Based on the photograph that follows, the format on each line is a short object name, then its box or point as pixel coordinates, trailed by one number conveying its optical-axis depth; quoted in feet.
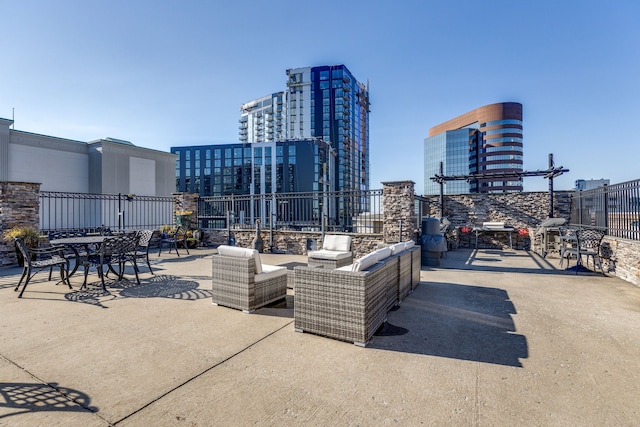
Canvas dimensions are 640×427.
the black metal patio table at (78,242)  16.65
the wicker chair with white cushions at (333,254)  17.06
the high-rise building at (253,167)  168.86
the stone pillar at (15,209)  23.66
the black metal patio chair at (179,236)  33.18
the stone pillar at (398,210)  25.36
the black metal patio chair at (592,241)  21.68
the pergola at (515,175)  34.76
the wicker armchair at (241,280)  12.84
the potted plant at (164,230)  34.14
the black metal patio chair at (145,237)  23.20
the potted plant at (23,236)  23.17
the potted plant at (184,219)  35.27
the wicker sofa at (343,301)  9.61
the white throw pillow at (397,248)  14.30
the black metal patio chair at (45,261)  15.17
